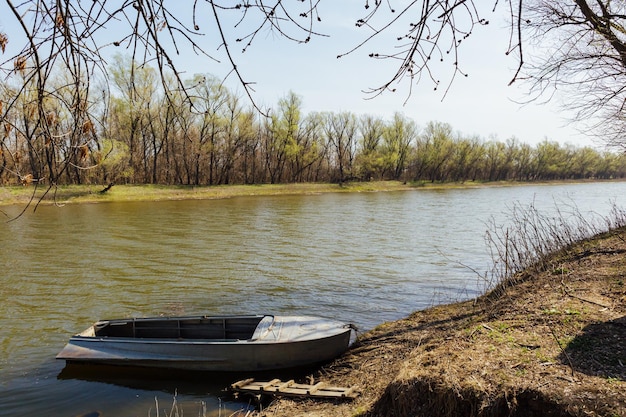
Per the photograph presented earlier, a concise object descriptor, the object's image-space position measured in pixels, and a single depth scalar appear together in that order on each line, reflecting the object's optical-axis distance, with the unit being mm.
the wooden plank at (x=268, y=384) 7108
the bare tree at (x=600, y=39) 7867
